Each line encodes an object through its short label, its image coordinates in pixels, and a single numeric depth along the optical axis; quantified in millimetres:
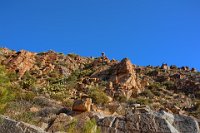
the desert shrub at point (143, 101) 13851
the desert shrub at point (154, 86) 16701
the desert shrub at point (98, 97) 12274
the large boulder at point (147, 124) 6507
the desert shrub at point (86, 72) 18262
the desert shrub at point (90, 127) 6210
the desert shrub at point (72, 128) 6353
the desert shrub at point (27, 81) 14431
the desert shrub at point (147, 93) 15172
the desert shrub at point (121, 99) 13806
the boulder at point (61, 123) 6979
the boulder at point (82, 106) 8725
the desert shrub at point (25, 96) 10874
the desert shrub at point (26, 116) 7045
